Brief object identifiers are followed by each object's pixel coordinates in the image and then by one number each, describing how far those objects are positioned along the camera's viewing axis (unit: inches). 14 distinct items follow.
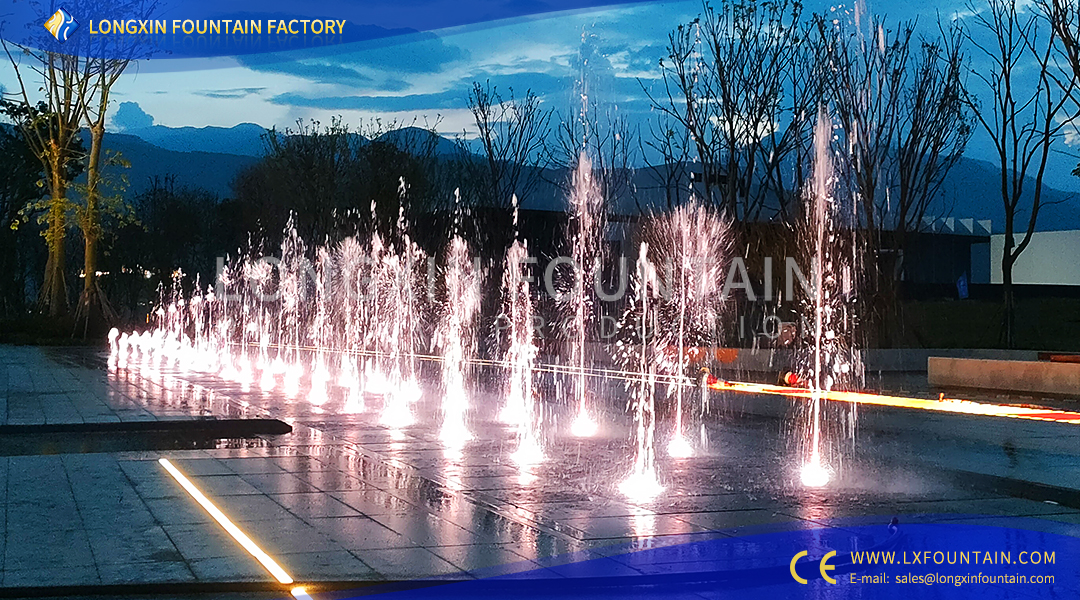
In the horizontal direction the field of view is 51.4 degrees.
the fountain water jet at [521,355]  499.5
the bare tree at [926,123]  1154.0
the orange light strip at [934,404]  615.5
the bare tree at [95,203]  1512.1
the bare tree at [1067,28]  925.8
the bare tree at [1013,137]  1053.8
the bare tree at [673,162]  1448.7
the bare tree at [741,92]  1247.5
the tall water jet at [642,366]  376.8
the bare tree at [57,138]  1514.5
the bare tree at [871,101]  1148.5
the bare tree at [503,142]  1907.0
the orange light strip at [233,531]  253.1
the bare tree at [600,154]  1740.5
